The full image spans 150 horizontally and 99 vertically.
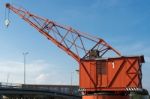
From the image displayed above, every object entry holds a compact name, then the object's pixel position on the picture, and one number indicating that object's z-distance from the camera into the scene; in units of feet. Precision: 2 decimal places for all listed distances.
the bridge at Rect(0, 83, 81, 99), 313.53
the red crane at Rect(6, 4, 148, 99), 151.84
